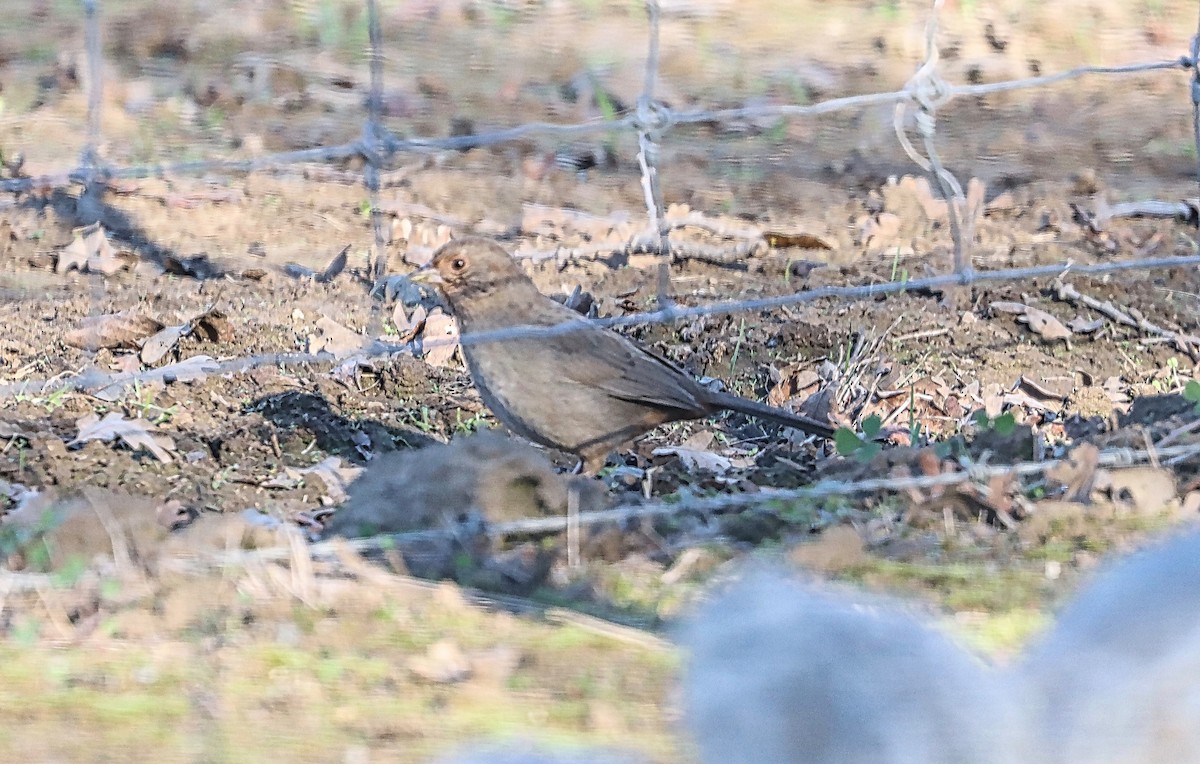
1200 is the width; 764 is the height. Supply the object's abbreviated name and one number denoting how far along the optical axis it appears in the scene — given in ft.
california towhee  34.06
